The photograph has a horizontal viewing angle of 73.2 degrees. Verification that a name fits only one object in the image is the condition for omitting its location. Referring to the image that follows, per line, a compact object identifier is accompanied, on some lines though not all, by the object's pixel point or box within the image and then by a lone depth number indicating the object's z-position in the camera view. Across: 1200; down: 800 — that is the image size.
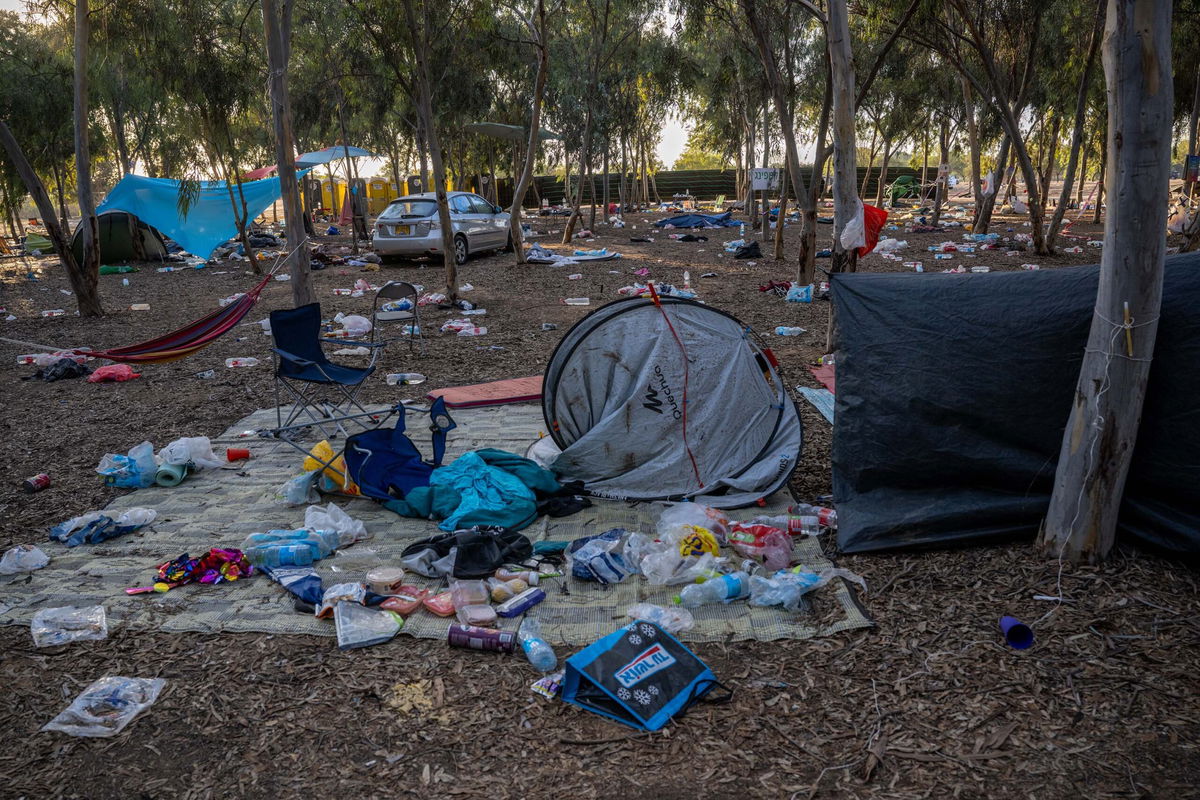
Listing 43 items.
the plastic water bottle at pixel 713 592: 3.45
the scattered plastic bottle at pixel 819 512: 4.11
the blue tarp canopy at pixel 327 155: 18.67
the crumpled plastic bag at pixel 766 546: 3.73
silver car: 14.19
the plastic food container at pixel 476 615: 3.31
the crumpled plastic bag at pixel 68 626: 3.19
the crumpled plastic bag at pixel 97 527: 4.12
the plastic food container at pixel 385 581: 3.57
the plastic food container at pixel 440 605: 3.38
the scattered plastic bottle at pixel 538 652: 3.00
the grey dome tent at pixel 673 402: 4.71
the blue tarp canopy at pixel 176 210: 16.88
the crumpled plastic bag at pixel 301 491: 4.55
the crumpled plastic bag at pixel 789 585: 3.36
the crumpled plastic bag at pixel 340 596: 3.37
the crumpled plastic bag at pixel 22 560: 3.77
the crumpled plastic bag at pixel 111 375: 7.44
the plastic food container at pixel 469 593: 3.43
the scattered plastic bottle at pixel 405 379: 7.16
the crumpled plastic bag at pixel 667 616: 3.28
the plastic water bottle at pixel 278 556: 3.76
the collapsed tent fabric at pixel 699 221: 22.22
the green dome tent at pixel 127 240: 17.67
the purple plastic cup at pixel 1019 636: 2.92
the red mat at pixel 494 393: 6.51
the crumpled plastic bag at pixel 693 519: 4.03
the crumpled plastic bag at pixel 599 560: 3.65
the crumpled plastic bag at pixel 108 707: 2.68
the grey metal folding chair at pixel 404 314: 7.71
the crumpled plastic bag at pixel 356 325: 8.95
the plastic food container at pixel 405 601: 3.40
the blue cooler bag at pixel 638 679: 2.72
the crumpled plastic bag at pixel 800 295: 10.24
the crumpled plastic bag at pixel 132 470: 4.86
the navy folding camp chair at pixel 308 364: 5.42
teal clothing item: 4.21
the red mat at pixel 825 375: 6.64
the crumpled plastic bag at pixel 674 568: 3.62
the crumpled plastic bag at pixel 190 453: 5.03
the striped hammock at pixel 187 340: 5.92
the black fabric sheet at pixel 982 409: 3.25
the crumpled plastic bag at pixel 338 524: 4.10
